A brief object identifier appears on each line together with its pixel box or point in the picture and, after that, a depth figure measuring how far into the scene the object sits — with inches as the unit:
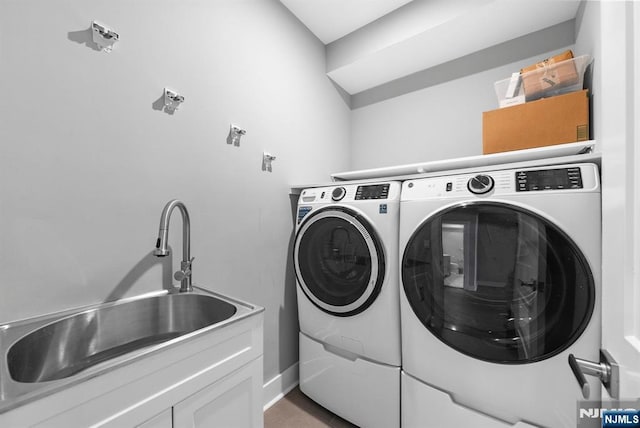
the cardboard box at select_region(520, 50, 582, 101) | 48.9
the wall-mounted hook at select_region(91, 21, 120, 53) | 35.3
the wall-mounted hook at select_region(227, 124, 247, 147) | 54.1
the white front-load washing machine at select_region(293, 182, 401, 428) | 47.6
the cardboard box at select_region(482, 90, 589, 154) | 47.2
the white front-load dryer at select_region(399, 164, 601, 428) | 33.1
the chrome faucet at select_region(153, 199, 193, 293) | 41.6
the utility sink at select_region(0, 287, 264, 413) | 21.3
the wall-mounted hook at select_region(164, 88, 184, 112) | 43.1
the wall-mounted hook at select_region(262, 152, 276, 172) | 61.0
